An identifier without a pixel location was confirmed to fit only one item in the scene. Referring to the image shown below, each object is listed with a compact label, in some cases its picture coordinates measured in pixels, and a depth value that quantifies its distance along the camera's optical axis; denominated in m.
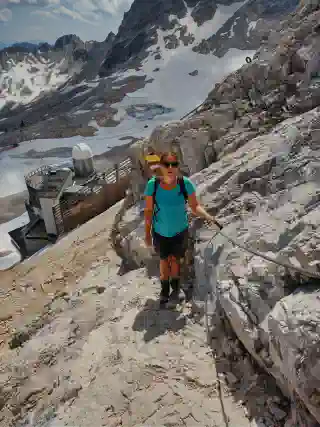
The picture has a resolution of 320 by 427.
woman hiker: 4.27
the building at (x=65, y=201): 17.38
